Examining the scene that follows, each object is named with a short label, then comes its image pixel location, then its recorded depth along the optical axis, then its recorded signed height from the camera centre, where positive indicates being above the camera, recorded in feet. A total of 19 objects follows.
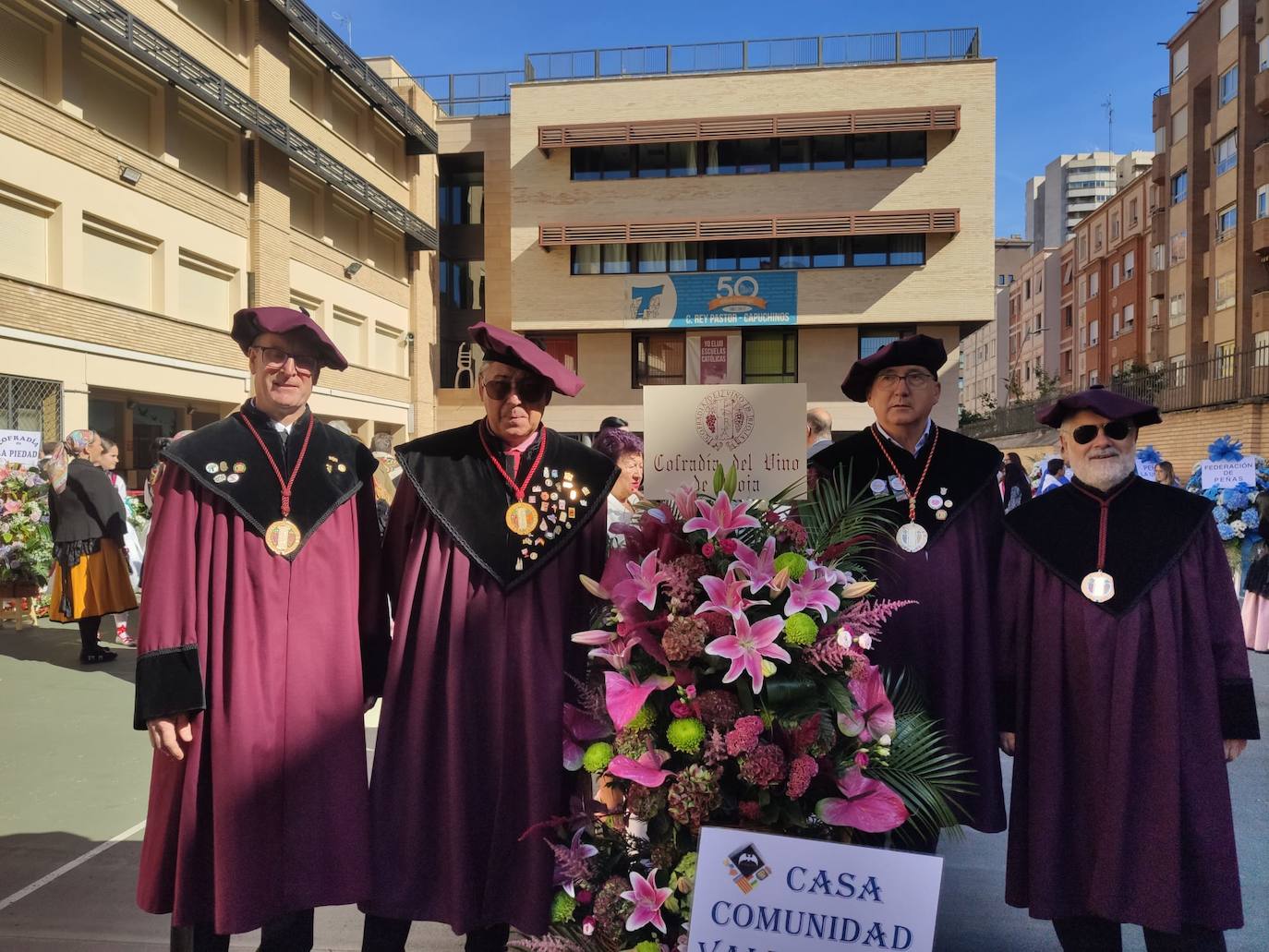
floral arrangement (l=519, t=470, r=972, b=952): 7.16 -1.93
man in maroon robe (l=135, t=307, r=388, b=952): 8.89 -2.08
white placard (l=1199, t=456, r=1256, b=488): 29.26 -0.26
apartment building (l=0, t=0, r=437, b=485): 51.26 +18.23
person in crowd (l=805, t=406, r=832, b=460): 20.58 +0.83
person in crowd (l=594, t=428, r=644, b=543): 14.54 +0.07
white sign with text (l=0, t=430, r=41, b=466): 34.83 +0.67
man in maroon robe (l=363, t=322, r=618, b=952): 9.20 -2.18
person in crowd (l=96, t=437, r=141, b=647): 30.76 -2.69
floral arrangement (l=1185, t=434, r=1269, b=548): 28.78 -1.48
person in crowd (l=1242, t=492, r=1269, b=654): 27.35 -4.04
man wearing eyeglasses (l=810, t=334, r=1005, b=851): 10.58 -0.94
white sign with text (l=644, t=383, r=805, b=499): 8.21 +0.23
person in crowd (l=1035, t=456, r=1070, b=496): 36.17 -0.35
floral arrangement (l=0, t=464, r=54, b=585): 31.50 -2.30
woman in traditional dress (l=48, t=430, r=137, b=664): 27.55 -2.49
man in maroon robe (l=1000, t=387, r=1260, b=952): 9.39 -2.50
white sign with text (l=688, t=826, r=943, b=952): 6.80 -3.18
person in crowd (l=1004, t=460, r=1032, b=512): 36.09 -0.71
